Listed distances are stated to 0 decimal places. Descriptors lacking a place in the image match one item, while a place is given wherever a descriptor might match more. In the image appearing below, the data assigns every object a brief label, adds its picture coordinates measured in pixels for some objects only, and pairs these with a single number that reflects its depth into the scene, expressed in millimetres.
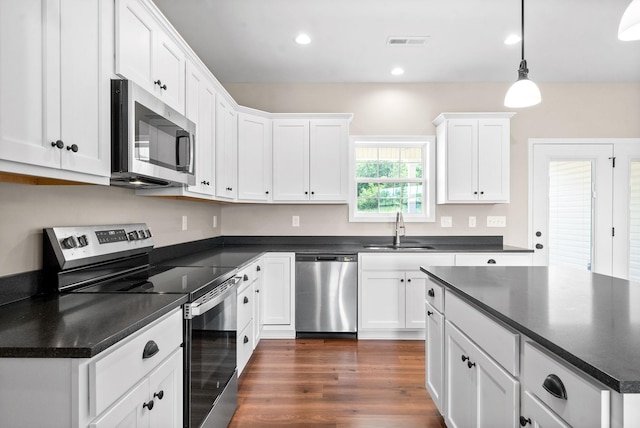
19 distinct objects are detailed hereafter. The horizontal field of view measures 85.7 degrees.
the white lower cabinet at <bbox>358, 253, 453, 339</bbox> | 3398
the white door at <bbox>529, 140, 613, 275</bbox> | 3918
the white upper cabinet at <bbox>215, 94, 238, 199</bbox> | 2965
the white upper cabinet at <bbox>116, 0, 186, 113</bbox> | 1568
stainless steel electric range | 1514
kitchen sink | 3793
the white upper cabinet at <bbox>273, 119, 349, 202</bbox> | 3689
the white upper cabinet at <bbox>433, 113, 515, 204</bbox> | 3627
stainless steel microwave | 1496
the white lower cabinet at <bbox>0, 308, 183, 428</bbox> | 897
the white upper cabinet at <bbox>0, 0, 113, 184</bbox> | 1022
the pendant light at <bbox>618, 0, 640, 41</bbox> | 1327
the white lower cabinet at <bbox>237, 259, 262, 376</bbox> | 2410
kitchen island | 815
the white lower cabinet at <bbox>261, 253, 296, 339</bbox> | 3400
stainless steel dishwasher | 3389
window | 4062
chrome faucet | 3914
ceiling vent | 2961
